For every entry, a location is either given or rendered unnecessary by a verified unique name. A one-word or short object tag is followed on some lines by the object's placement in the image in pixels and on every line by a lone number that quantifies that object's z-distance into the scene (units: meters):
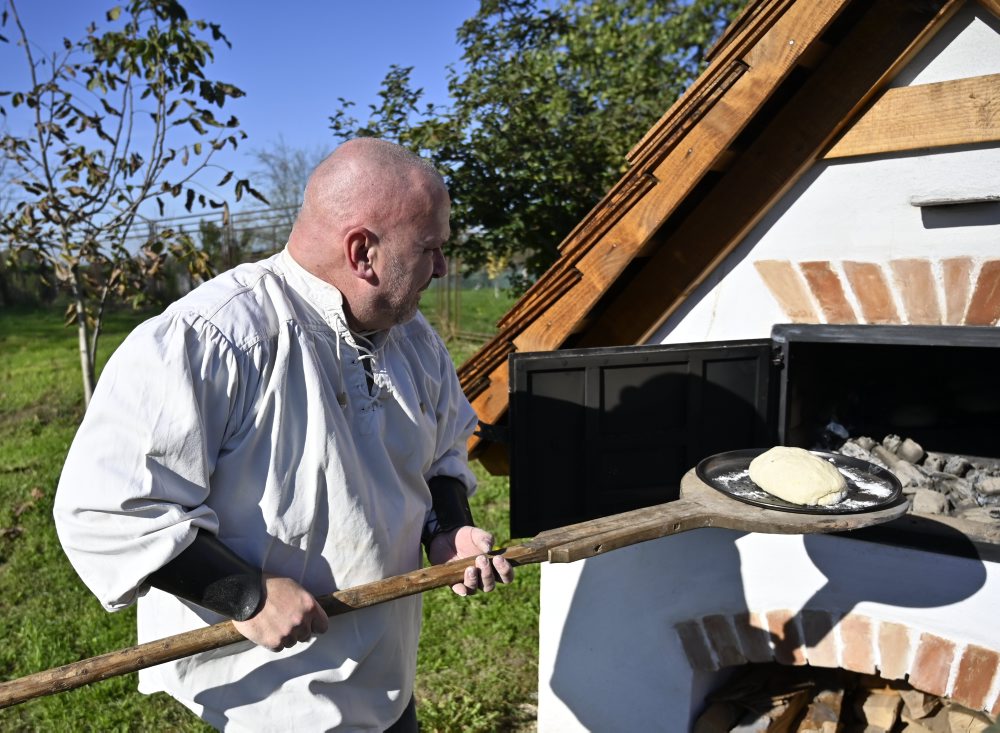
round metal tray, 1.88
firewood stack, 2.59
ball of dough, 1.92
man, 1.47
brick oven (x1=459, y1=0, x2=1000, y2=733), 2.08
